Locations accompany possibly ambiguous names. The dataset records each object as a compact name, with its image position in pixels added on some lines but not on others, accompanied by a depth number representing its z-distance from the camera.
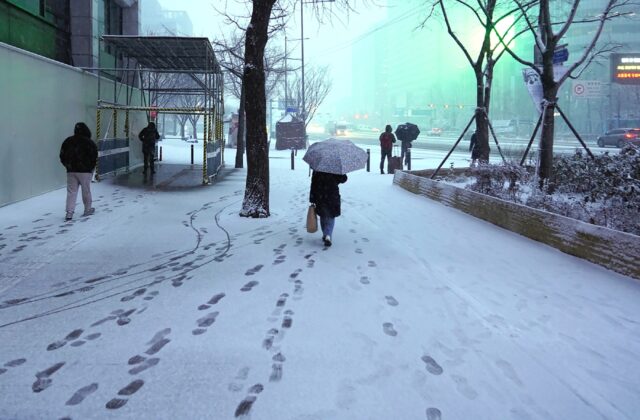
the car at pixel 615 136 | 40.65
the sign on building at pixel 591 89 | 56.84
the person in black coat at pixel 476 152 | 17.39
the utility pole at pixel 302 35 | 42.42
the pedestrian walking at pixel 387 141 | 20.92
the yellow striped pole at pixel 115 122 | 18.86
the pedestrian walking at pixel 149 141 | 19.19
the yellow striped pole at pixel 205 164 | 16.25
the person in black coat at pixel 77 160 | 10.12
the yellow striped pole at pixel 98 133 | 16.46
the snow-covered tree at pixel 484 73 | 15.87
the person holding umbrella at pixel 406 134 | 23.41
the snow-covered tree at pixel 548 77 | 11.36
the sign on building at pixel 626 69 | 48.12
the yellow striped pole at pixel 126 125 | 20.52
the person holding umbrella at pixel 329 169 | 7.89
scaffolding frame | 16.67
